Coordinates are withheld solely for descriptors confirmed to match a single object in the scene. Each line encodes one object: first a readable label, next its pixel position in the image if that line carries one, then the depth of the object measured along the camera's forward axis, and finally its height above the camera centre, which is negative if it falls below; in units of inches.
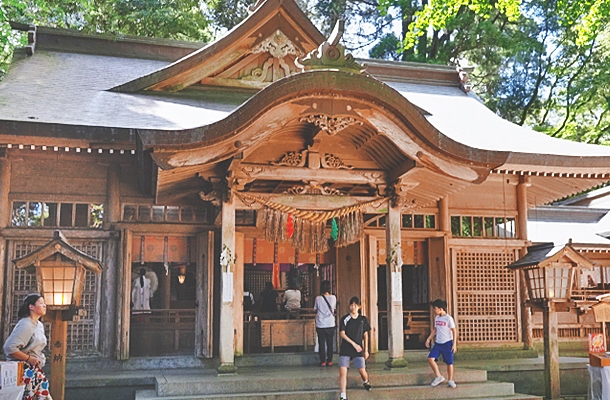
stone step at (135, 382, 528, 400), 327.0 -61.0
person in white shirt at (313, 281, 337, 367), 428.8 -29.1
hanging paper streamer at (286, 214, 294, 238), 395.2 +35.0
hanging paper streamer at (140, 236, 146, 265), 436.5 +25.7
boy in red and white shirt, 360.5 -34.7
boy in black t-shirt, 336.8 -33.4
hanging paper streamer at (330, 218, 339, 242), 404.7 +33.7
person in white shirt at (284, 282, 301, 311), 548.1 -15.2
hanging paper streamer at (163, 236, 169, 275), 442.6 +25.9
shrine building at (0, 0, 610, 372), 354.3 +64.8
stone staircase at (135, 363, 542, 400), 330.3 -57.3
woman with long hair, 262.1 -25.3
